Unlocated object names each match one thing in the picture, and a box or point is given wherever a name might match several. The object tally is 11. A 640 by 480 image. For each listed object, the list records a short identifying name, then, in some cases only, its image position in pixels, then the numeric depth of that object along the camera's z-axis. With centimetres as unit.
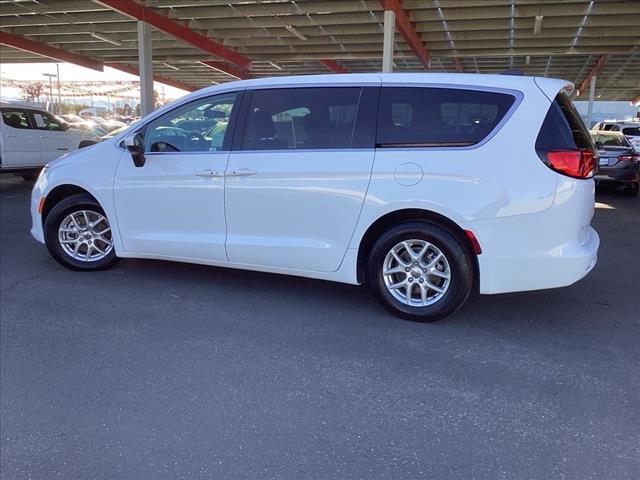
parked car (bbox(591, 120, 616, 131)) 2083
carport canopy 1440
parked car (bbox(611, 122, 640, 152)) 1961
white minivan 385
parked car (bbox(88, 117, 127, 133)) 2388
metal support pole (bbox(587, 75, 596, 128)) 2440
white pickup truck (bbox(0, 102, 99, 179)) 1177
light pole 5427
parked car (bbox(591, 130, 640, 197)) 1123
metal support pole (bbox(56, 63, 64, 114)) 4385
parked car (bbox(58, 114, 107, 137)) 2112
